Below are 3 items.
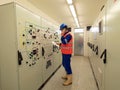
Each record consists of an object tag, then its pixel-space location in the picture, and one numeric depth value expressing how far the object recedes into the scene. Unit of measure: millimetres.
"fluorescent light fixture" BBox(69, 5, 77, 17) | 3658
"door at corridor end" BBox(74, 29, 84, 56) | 8211
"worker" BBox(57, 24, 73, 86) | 3000
